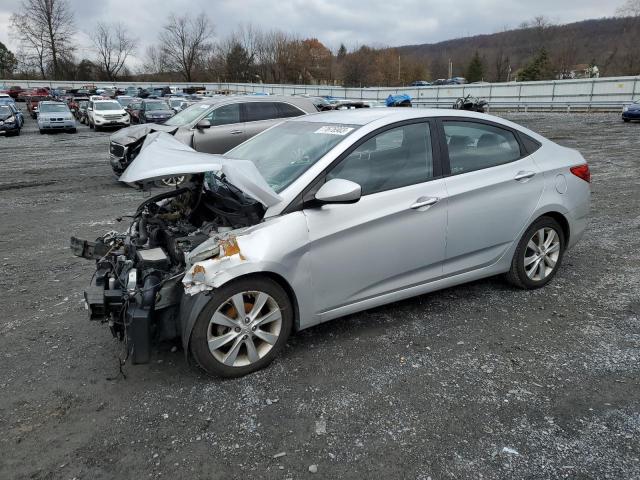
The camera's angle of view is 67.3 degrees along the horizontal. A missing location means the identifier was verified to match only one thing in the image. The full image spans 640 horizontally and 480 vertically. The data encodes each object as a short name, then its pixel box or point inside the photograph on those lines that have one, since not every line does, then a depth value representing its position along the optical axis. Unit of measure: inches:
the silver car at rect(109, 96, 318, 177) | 395.9
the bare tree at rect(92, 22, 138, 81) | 3410.4
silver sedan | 122.9
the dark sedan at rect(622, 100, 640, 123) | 864.9
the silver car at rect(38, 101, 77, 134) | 933.2
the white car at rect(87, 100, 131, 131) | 994.1
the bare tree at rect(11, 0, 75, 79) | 2908.5
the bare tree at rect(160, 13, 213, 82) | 3548.2
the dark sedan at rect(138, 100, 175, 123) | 930.3
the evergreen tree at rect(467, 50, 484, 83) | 3408.0
